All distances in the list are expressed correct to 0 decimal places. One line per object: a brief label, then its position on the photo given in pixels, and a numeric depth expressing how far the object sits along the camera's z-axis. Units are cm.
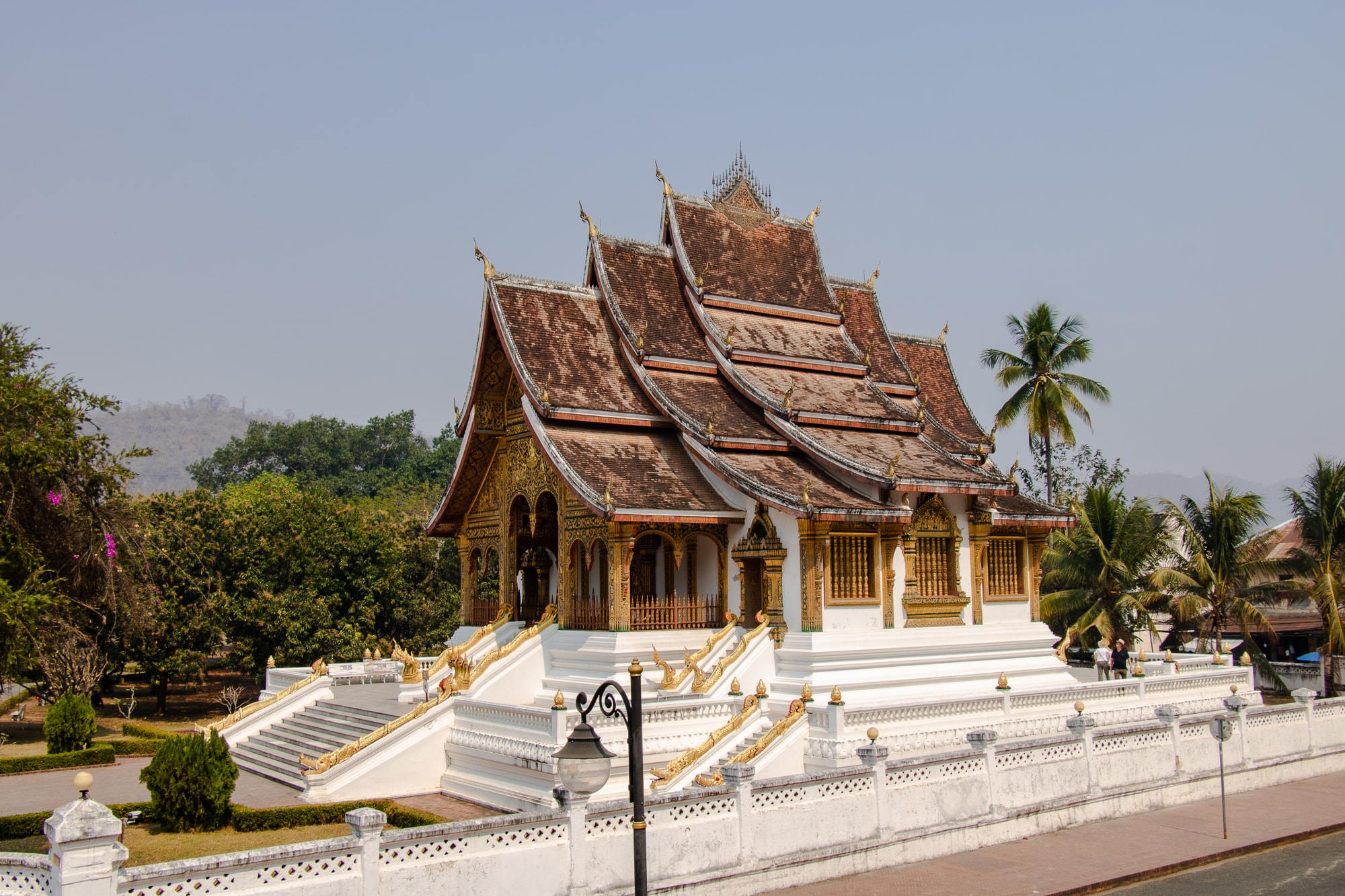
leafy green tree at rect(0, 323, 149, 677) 1881
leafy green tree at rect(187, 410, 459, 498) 7881
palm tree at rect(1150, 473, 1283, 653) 2489
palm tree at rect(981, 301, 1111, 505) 3356
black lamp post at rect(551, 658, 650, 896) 685
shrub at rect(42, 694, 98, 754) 1997
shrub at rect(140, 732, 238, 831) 1300
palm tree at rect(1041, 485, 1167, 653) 2573
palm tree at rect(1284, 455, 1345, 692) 2430
